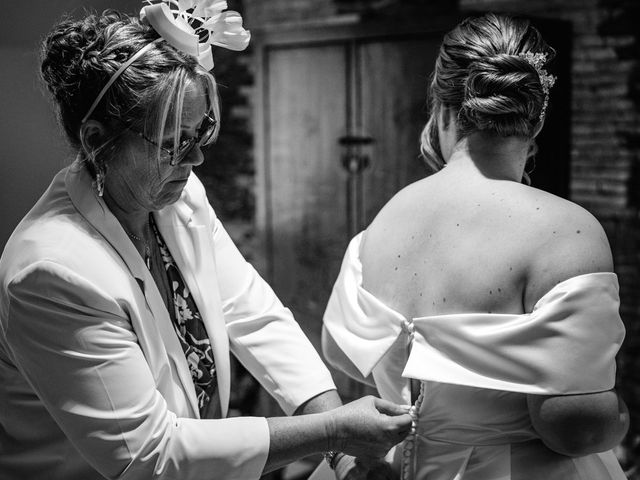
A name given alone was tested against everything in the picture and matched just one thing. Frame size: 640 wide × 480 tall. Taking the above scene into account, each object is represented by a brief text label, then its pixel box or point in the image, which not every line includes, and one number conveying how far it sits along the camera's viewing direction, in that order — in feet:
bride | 4.87
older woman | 4.85
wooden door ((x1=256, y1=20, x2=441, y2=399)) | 12.42
